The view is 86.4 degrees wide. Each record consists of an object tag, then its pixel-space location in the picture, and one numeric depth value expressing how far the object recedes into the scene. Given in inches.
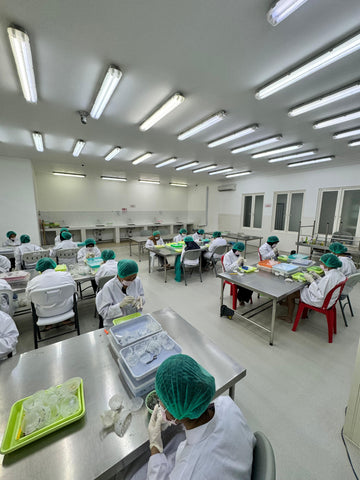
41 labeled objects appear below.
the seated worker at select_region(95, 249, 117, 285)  107.9
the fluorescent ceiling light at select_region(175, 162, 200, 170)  252.5
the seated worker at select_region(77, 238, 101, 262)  160.9
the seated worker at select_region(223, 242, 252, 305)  127.7
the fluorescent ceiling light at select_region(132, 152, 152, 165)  208.9
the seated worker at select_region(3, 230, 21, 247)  191.3
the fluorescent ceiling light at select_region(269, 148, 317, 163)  199.0
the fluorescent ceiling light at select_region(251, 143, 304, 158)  179.3
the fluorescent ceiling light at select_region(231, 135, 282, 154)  162.0
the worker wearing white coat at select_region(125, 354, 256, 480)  26.7
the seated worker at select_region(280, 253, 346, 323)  96.0
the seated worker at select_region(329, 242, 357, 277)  127.4
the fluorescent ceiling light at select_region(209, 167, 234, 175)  288.5
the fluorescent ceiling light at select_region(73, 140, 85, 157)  173.2
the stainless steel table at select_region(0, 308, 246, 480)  28.5
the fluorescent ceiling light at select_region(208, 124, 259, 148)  139.4
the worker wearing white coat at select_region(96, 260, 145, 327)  72.0
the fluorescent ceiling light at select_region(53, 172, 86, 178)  315.6
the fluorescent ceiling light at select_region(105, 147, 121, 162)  191.8
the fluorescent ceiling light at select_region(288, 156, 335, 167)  220.2
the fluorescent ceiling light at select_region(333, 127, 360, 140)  140.9
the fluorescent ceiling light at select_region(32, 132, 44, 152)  152.9
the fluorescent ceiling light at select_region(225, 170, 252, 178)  311.5
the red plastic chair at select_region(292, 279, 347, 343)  94.3
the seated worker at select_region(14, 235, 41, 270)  159.5
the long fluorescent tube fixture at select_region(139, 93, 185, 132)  101.2
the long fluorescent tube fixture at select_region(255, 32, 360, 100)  68.1
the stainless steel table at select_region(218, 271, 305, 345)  95.0
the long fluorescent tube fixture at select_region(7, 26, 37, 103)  65.2
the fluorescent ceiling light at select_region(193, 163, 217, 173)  270.4
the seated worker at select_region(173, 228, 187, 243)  252.0
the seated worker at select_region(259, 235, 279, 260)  168.6
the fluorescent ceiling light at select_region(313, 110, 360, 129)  116.4
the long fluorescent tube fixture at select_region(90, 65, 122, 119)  83.2
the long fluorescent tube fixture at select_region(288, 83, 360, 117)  92.7
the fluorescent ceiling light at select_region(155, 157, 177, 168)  229.9
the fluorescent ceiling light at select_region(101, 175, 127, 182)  343.2
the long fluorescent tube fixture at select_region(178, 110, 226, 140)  120.4
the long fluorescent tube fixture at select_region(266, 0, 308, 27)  53.9
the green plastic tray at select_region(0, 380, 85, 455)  29.6
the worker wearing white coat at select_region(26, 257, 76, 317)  86.9
